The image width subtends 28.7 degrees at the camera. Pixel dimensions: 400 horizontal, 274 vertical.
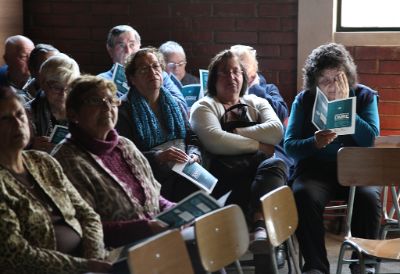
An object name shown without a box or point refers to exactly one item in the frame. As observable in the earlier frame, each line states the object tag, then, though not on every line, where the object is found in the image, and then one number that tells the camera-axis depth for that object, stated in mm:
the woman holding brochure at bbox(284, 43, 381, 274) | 4156
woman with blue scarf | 4070
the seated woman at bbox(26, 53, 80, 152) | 4008
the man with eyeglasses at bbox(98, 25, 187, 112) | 5332
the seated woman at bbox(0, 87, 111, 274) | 2656
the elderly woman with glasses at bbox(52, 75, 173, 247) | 3166
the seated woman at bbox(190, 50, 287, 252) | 4203
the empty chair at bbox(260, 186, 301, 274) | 3039
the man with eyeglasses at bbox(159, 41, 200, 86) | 5312
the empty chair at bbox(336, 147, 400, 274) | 3855
